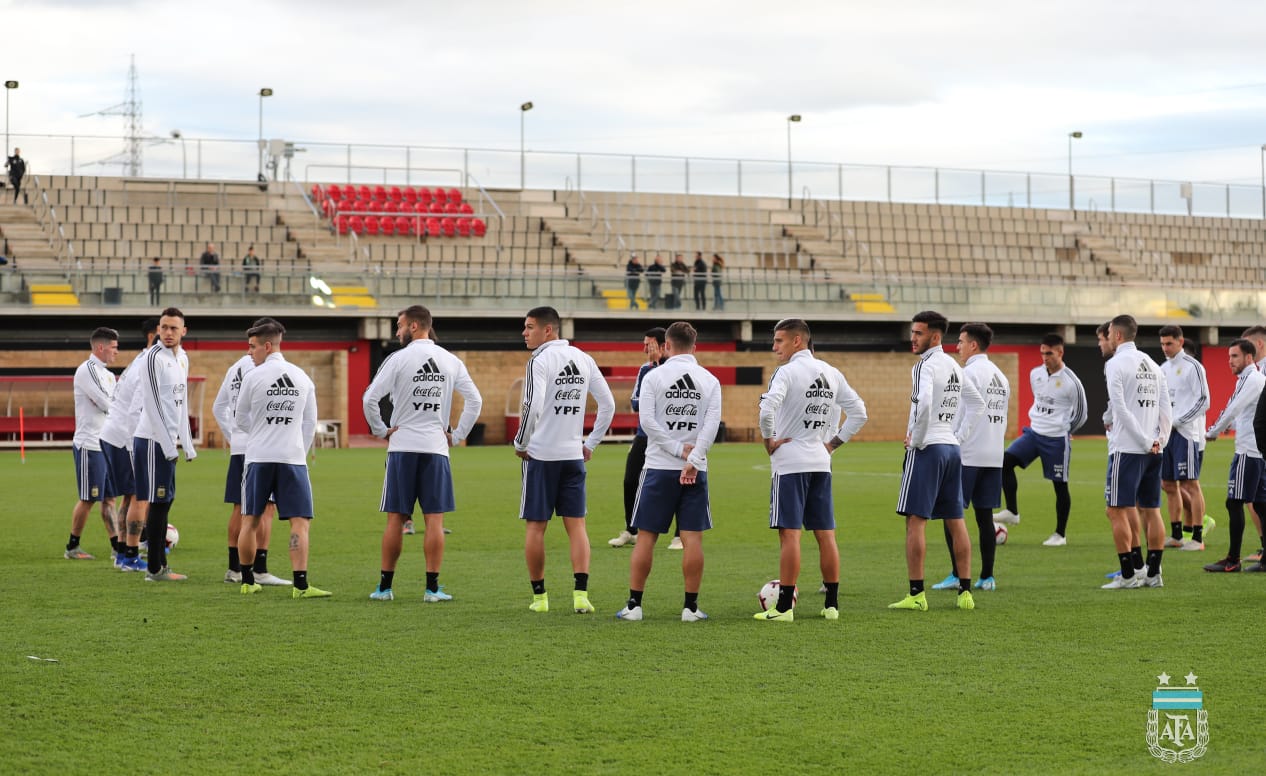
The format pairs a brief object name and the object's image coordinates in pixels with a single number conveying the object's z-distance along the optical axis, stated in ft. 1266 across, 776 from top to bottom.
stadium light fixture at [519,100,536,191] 147.33
